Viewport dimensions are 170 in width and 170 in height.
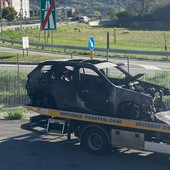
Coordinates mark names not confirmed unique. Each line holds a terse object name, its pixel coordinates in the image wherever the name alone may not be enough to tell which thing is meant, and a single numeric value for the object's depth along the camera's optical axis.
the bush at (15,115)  16.23
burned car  11.61
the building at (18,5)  107.39
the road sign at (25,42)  33.00
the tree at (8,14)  89.38
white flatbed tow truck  10.95
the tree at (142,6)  116.93
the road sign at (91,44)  19.47
